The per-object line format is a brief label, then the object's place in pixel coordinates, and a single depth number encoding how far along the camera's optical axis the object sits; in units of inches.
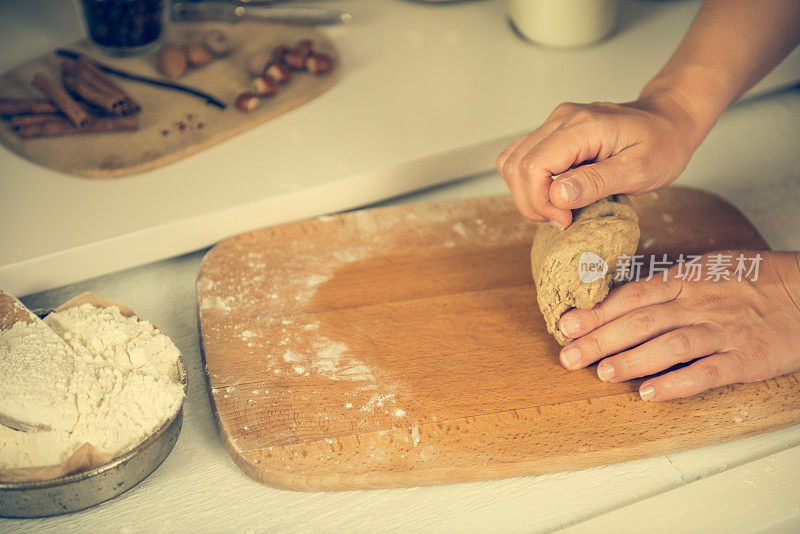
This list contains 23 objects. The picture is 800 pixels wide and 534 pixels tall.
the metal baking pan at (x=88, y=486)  41.1
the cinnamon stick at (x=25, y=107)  50.3
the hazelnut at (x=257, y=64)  52.4
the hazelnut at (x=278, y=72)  52.2
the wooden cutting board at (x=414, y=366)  43.1
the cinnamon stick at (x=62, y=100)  50.0
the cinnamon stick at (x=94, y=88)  50.4
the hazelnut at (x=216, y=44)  53.5
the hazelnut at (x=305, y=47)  53.2
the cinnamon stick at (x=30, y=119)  49.9
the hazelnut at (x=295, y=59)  52.8
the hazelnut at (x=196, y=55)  53.1
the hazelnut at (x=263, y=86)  51.7
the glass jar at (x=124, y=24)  52.4
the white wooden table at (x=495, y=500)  42.3
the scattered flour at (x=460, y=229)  48.7
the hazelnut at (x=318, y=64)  52.9
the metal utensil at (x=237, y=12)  55.2
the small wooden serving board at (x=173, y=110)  49.4
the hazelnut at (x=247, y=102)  51.1
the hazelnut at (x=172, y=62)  52.7
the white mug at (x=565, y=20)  53.9
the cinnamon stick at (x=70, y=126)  49.8
